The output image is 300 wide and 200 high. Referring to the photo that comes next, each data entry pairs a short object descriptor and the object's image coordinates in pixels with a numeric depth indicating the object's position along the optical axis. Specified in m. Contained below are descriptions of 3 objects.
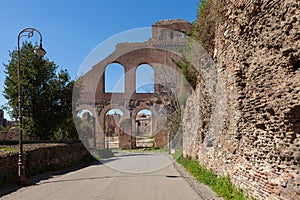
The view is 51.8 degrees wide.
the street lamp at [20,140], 10.08
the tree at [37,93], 20.02
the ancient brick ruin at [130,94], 33.97
